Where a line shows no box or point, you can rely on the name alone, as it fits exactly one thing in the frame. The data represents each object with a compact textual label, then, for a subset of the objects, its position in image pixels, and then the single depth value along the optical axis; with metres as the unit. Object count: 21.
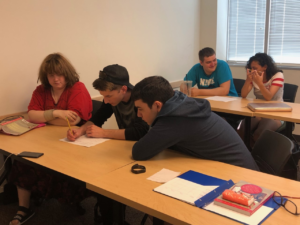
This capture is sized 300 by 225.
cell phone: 1.69
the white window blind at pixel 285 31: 4.00
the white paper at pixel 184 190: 1.18
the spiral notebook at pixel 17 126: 2.15
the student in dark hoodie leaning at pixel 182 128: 1.52
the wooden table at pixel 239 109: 2.61
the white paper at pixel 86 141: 1.90
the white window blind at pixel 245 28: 4.34
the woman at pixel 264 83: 2.93
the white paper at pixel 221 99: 3.08
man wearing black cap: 1.95
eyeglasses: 1.08
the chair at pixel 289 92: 3.23
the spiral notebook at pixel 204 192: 1.05
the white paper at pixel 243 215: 1.02
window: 4.05
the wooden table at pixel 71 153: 1.51
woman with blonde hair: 2.09
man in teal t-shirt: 3.32
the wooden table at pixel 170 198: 1.05
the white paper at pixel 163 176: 1.36
